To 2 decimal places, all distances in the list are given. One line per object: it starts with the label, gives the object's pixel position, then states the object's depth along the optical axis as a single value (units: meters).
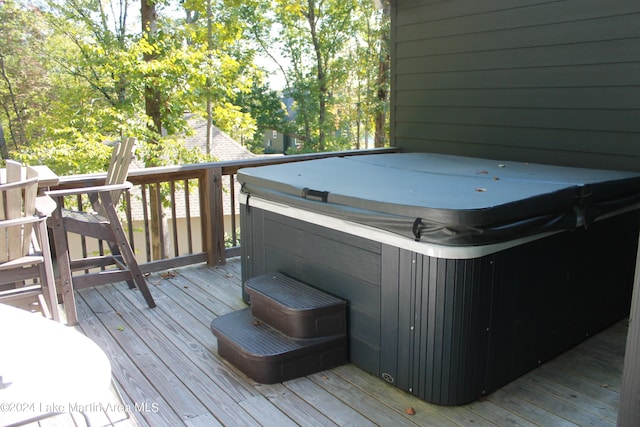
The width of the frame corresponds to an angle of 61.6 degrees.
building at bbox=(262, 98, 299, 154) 23.11
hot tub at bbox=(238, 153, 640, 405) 2.32
